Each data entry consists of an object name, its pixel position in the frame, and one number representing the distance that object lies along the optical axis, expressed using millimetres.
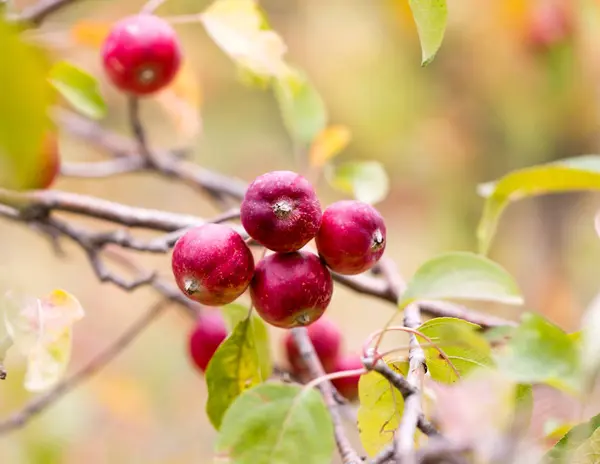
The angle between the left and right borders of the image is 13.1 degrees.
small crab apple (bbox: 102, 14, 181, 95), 917
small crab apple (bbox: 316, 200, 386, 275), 785
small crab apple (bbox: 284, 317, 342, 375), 943
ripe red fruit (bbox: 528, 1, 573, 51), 2256
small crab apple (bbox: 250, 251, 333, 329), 779
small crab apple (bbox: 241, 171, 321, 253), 775
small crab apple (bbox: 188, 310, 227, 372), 951
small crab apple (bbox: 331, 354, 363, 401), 926
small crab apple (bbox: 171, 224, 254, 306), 778
